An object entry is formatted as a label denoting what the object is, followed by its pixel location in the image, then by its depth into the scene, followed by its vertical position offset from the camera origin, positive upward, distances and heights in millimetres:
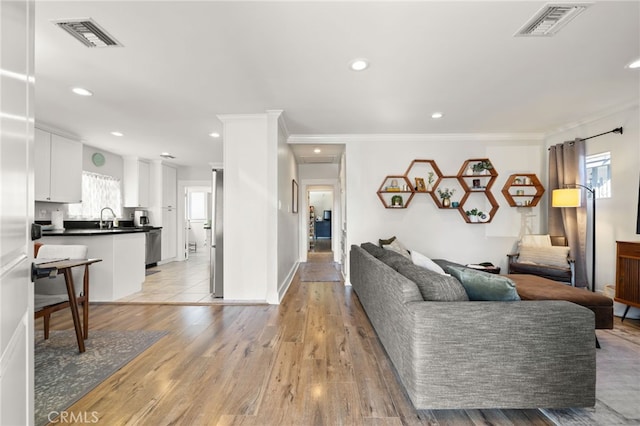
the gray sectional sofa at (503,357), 1479 -765
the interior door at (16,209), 786 +12
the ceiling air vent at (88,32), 1883 +1291
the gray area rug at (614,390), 1520 -1132
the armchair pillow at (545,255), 3693 -580
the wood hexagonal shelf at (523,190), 4365 +383
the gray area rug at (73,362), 1674 -1126
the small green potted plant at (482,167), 4379 +740
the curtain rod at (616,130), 3385 +1030
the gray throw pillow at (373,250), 3120 -448
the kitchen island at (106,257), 3492 -582
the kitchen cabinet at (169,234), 6613 -512
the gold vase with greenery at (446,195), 4469 +298
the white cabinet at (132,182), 6027 +673
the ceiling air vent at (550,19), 1759 +1312
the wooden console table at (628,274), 2836 -633
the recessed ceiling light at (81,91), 2885 +1286
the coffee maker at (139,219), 6105 -135
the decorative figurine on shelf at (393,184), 4511 +477
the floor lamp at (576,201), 3568 +172
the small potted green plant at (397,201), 4453 +198
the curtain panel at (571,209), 3758 +65
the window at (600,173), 3555 +534
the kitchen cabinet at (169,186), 6574 +652
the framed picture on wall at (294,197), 5354 +331
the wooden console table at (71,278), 2083 -507
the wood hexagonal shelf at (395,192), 4450 +346
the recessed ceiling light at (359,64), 2332 +1280
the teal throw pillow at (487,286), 1660 -447
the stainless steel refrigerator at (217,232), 3811 -262
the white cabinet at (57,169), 4078 +694
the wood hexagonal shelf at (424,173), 4504 +666
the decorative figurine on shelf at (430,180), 4535 +547
